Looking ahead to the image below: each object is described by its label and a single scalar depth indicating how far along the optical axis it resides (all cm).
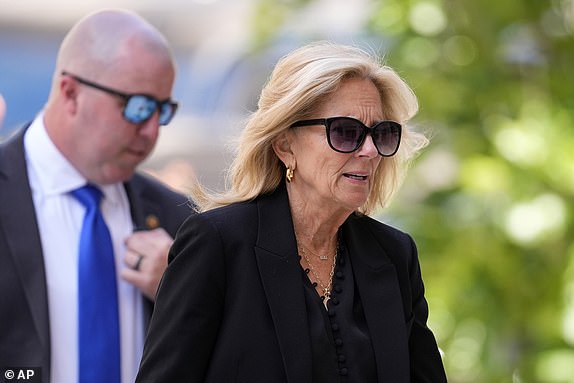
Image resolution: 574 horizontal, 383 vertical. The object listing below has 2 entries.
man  695
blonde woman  534
